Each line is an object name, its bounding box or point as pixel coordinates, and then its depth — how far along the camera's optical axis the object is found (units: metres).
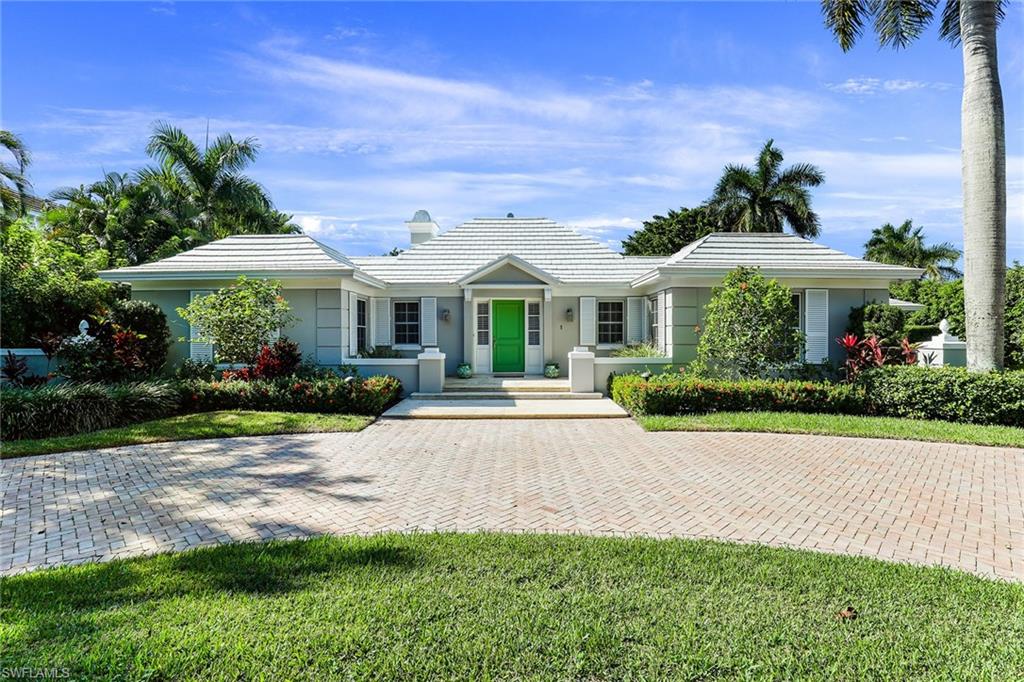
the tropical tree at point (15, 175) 16.17
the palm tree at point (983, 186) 10.51
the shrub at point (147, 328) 12.59
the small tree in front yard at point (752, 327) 11.63
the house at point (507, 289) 13.90
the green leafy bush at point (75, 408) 8.86
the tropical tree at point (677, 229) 32.89
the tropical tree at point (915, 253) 39.50
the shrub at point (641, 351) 14.85
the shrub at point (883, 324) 13.09
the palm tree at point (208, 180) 24.33
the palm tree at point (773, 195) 30.09
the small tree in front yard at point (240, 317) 12.30
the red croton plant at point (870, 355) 12.01
